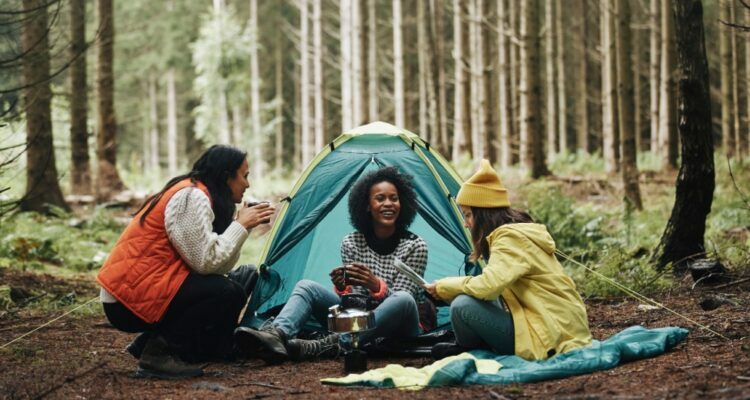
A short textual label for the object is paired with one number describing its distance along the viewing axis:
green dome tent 6.50
